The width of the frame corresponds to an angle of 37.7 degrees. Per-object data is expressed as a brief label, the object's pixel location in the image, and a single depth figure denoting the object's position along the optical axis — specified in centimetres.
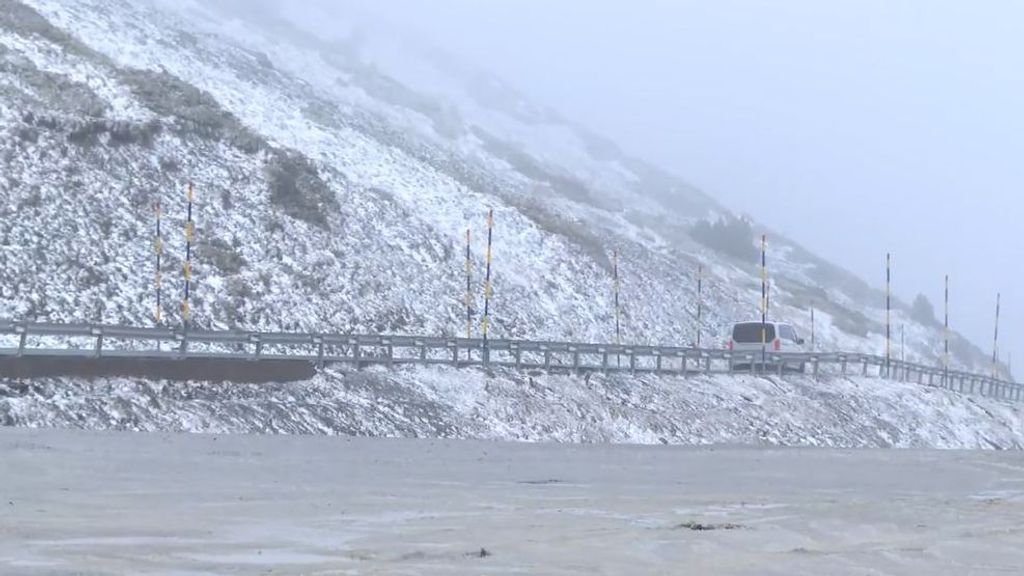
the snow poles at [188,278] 4775
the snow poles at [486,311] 4808
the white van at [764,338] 5878
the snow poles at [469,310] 5671
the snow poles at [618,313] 6625
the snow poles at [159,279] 4853
